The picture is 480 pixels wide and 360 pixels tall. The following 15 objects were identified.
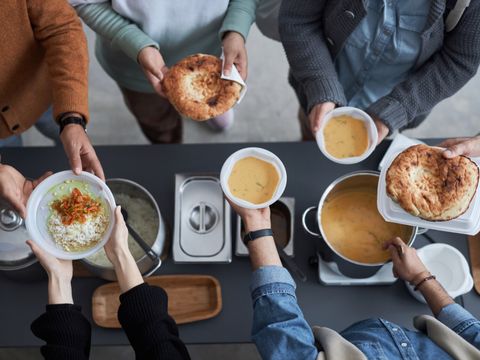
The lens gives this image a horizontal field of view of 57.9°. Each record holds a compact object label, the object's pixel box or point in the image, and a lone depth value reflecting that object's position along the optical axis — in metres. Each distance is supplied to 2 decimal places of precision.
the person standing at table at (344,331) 0.88
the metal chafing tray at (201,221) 1.14
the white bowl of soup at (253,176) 1.04
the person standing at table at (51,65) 1.13
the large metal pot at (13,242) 1.07
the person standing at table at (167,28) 1.28
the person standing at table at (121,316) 0.91
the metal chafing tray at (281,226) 1.17
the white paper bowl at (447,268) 1.10
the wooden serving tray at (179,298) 1.13
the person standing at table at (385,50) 1.10
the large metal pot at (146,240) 1.11
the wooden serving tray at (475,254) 1.15
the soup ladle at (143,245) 1.10
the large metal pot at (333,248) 1.03
